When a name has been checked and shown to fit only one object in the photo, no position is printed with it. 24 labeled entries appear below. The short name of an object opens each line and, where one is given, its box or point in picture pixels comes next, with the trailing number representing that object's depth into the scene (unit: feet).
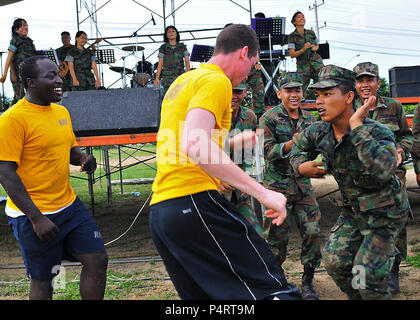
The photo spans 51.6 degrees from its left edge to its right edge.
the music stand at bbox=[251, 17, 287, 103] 30.78
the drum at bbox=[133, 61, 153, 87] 38.94
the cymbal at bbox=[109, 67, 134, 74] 47.00
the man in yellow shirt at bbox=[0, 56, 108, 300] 9.96
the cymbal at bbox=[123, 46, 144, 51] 37.38
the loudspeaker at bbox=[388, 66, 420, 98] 34.81
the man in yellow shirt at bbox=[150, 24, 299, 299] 6.24
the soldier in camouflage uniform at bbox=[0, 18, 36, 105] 27.53
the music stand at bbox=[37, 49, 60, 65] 32.23
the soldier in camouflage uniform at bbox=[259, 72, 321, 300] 14.65
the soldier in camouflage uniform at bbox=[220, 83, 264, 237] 13.91
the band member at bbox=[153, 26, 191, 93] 31.04
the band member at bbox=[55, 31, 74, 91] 31.06
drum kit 38.87
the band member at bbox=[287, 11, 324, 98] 29.19
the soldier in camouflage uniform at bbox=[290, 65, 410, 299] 9.57
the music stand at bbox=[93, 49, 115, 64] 35.76
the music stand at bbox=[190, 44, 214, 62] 33.84
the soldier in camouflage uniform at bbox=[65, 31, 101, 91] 30.68
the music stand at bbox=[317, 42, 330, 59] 34.40
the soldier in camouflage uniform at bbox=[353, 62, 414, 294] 15.21
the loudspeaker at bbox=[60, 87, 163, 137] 22.50
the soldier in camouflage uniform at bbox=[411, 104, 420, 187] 17.15
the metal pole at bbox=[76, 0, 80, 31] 34.88
